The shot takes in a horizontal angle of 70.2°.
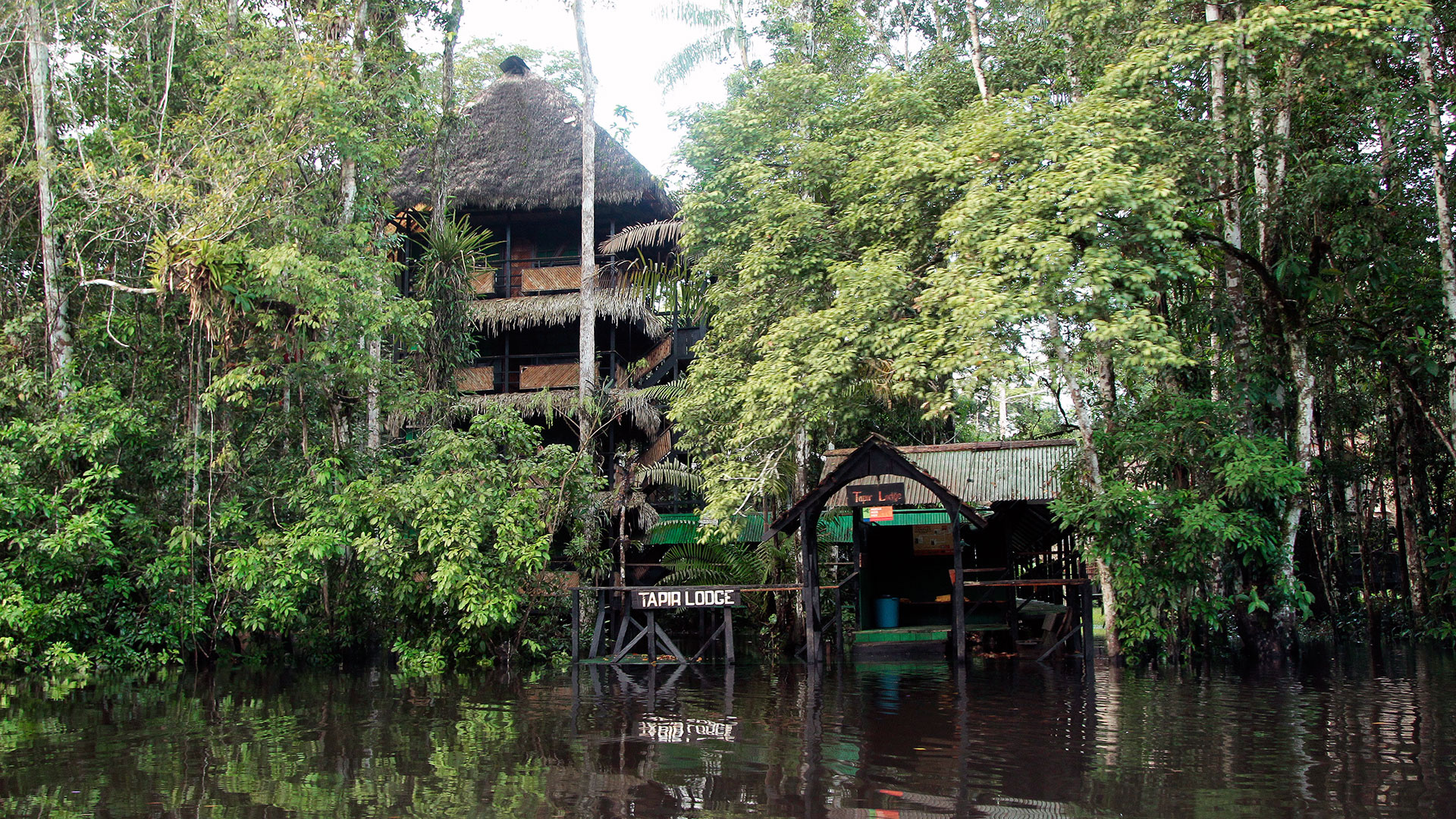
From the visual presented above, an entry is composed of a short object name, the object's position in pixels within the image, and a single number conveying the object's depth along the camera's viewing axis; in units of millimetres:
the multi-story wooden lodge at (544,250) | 19703
